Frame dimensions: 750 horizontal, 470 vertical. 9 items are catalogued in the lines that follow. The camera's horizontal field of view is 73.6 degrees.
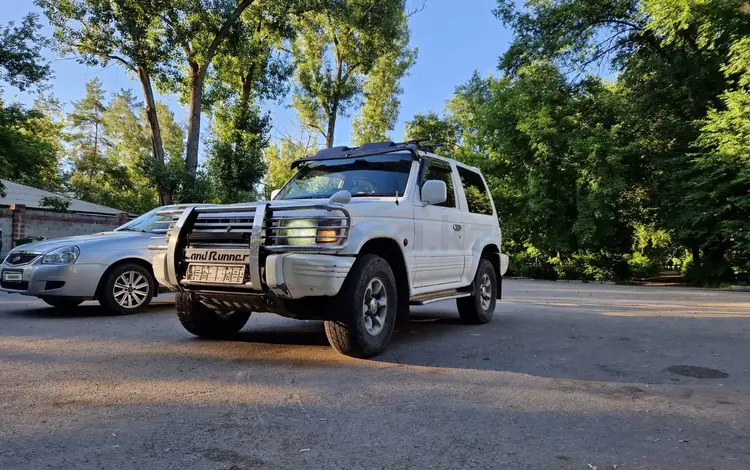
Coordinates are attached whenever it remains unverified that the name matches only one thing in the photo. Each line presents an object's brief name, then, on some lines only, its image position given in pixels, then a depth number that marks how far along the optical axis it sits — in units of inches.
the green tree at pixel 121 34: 721.6
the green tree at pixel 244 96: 891.4
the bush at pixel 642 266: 857.4
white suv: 170.9
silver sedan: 271.1
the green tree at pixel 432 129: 1382.9
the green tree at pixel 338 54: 1058.1
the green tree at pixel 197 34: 762.8
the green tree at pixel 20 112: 826.8
